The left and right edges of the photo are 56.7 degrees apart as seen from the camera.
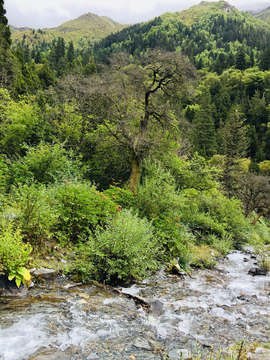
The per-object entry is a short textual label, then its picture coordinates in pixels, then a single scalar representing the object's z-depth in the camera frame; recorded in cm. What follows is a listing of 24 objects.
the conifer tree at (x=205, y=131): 5112
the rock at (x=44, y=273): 583
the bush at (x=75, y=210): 776
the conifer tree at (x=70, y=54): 7738
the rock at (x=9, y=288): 491
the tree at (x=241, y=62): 8312
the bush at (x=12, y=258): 490
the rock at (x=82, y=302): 533
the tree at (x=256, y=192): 2626
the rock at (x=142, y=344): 419
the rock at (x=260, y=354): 338
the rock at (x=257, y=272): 1022
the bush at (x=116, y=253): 654
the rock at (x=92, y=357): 371
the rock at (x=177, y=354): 399
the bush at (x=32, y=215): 627
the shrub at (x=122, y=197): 1001
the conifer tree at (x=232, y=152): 2909
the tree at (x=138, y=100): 1320
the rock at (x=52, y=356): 348
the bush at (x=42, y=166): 1005
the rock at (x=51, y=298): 515
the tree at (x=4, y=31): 3189
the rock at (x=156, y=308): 557
